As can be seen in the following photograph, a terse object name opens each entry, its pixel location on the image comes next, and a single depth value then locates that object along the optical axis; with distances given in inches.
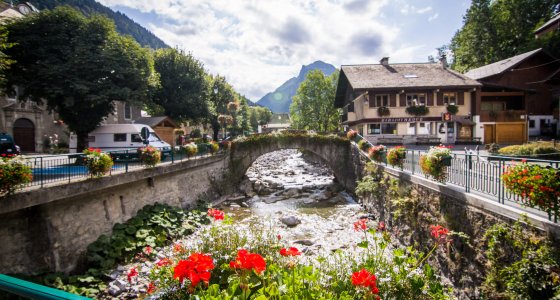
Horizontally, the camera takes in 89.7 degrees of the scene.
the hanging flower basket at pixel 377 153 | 623.8
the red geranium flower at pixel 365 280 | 119.5
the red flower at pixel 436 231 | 208.4
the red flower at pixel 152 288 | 160.6
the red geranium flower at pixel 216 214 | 218.8
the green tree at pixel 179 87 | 1155.9
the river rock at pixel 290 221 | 587.5
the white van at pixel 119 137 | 764.6
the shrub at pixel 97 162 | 396.5
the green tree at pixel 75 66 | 601.0
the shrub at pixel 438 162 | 348.5
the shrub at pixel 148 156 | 536.4
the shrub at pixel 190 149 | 706.8
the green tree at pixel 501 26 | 1573.6
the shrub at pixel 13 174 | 285.7
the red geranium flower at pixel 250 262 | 107.7
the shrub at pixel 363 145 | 757.0
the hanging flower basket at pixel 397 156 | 497.0
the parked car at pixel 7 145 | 580.1
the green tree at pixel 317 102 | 1780.3
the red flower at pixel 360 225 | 230.1
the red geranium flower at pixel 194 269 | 103.7
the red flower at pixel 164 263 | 167.3
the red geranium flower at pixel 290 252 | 146.9
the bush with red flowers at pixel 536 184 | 197.9
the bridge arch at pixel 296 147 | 937.5
